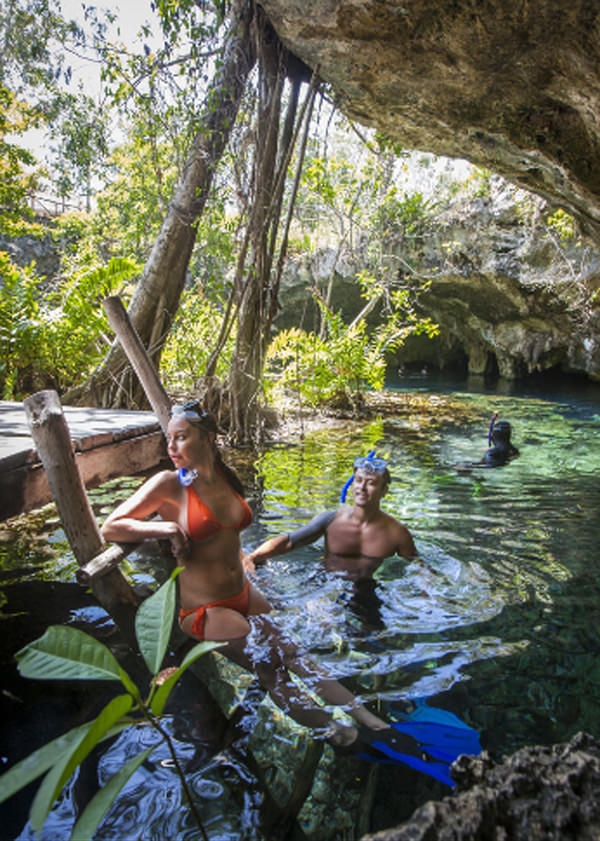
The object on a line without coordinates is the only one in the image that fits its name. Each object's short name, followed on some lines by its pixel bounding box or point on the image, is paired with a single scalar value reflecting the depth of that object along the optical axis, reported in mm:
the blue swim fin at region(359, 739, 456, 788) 1915
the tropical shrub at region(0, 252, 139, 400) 7410
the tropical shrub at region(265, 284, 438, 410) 9844
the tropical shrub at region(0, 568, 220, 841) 804
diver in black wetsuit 7133
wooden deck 2746
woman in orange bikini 2385
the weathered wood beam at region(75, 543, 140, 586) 2254
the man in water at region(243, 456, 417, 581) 3549
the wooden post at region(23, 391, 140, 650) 2295
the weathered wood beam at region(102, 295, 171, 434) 3196
